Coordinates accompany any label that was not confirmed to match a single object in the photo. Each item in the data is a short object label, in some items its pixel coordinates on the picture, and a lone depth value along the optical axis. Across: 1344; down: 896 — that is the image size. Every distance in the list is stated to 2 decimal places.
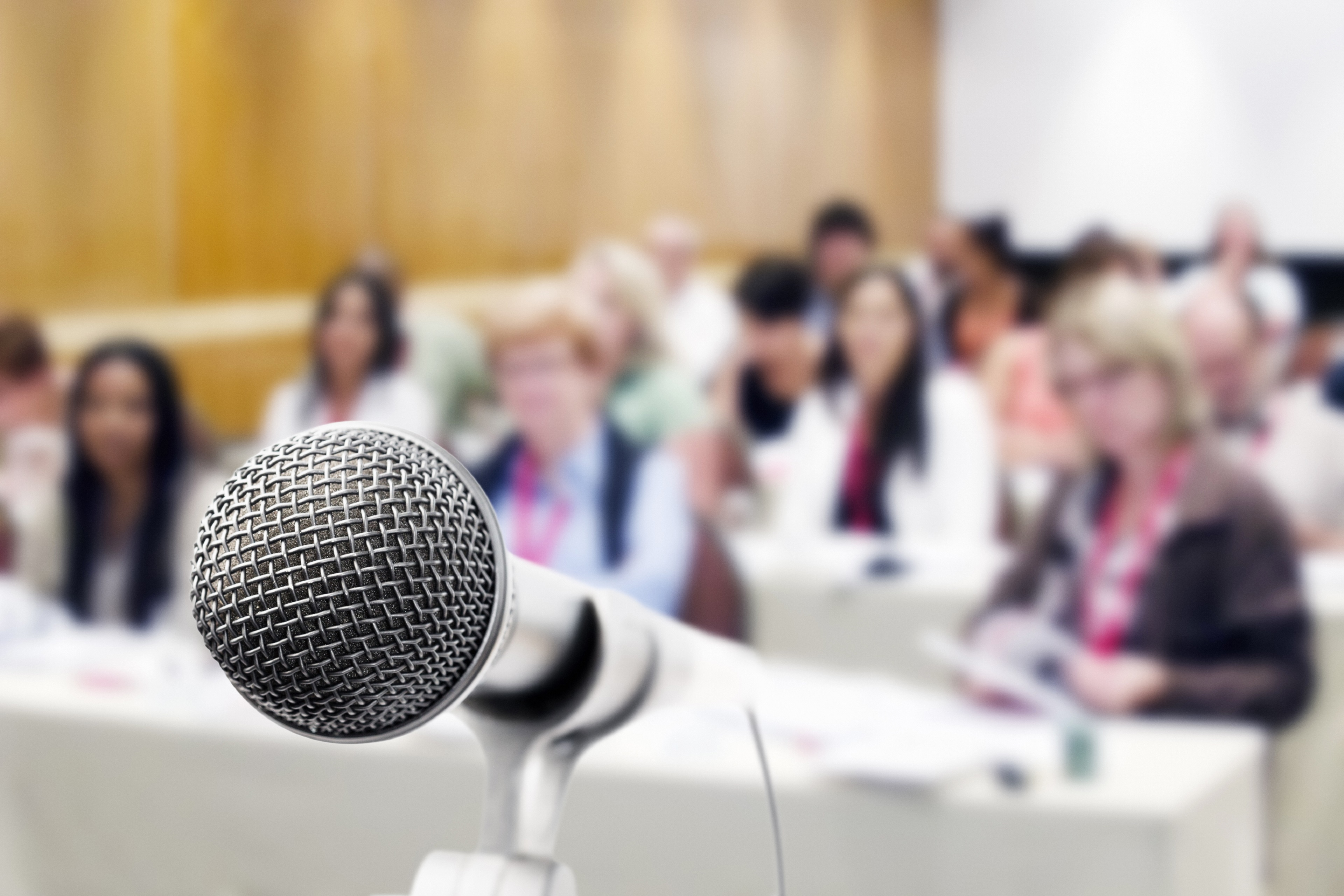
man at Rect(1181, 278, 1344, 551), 3.85
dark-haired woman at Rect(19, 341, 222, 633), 3.37
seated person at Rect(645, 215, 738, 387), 6.45
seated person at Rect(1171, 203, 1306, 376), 6.47
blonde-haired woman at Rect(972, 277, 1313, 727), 2.66
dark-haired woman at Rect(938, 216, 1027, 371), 6.00
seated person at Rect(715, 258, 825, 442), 5.00
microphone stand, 0.62
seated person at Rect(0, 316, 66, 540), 4.25
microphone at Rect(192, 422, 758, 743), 0.53
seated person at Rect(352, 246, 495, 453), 5.18
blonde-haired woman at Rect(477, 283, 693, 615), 3.05
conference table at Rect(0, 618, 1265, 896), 2.10
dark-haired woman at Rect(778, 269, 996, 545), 3.70
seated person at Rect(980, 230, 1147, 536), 4.80
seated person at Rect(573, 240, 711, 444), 4.04
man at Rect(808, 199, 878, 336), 6.69
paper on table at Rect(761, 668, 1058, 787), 2.16
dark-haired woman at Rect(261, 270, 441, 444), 4.55
